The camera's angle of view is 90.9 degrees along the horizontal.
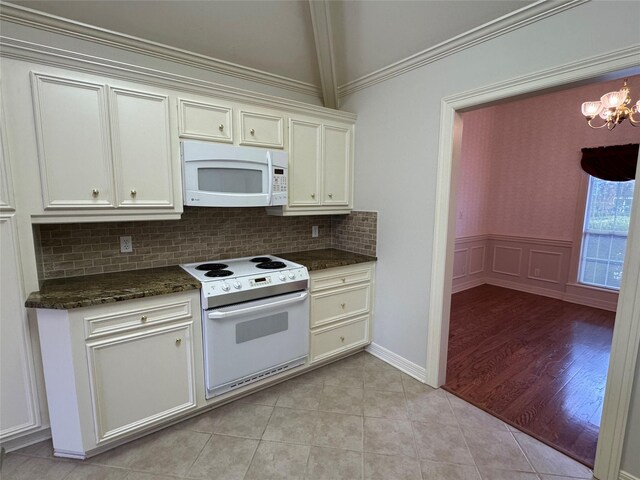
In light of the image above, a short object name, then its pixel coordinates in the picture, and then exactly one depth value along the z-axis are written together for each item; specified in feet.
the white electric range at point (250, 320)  6.65
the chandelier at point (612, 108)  9.37
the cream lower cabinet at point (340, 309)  8.49
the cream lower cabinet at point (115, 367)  5.47
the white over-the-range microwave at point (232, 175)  6.94
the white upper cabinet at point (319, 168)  8.53
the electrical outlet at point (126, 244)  7.39
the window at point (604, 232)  13.62
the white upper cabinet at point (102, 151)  5.66
